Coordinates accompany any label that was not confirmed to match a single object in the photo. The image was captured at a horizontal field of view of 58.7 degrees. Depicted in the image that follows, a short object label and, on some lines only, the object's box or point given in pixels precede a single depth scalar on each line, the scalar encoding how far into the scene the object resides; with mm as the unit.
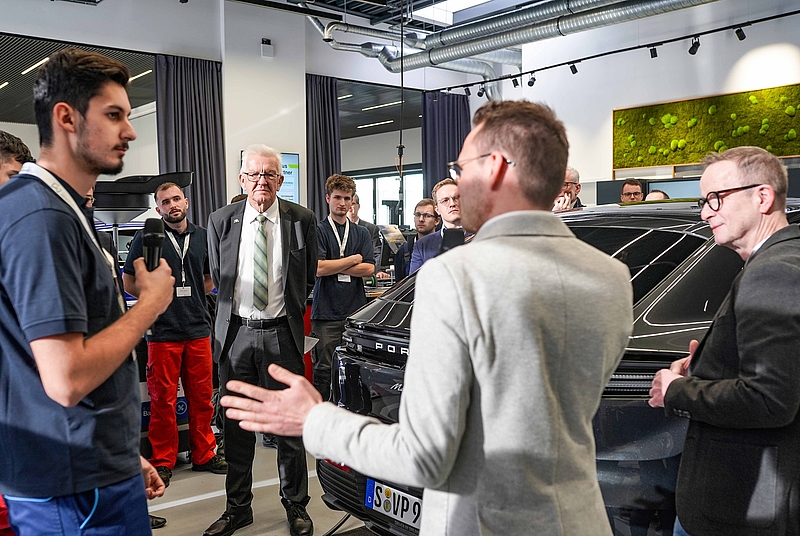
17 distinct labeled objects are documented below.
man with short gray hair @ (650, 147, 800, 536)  1439
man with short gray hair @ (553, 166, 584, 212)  4152
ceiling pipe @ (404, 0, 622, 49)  7637
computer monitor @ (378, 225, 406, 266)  6605
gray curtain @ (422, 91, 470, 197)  11422
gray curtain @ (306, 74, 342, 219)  9594
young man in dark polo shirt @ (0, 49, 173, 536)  1271
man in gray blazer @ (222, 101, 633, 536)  1028
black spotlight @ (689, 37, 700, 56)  7532
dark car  1827
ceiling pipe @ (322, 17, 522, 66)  9016
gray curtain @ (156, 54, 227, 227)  8281
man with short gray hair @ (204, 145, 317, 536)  3129
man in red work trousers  3879
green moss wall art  7316
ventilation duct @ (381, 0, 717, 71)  7094
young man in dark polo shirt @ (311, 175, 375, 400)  4609
